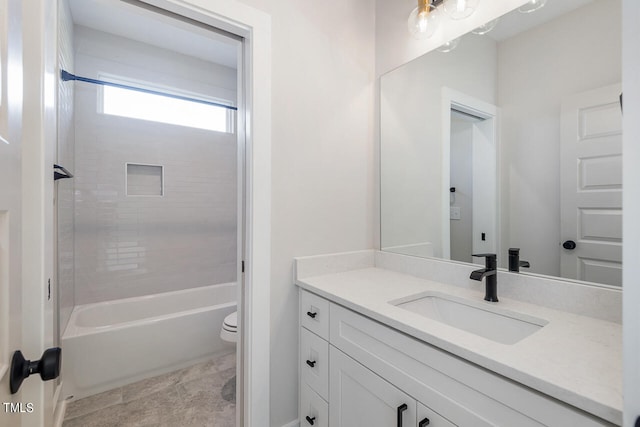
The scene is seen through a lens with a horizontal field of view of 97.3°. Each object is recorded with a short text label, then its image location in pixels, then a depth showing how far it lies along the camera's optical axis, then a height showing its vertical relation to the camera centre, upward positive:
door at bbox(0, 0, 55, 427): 0.43 +0.03
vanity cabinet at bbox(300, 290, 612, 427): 0.63 -0.50
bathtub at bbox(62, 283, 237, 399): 1.81 -0.91
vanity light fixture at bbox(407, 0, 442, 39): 1.36 +0.96
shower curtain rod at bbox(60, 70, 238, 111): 1.81 +1.04
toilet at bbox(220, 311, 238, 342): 1.99 -0.84
